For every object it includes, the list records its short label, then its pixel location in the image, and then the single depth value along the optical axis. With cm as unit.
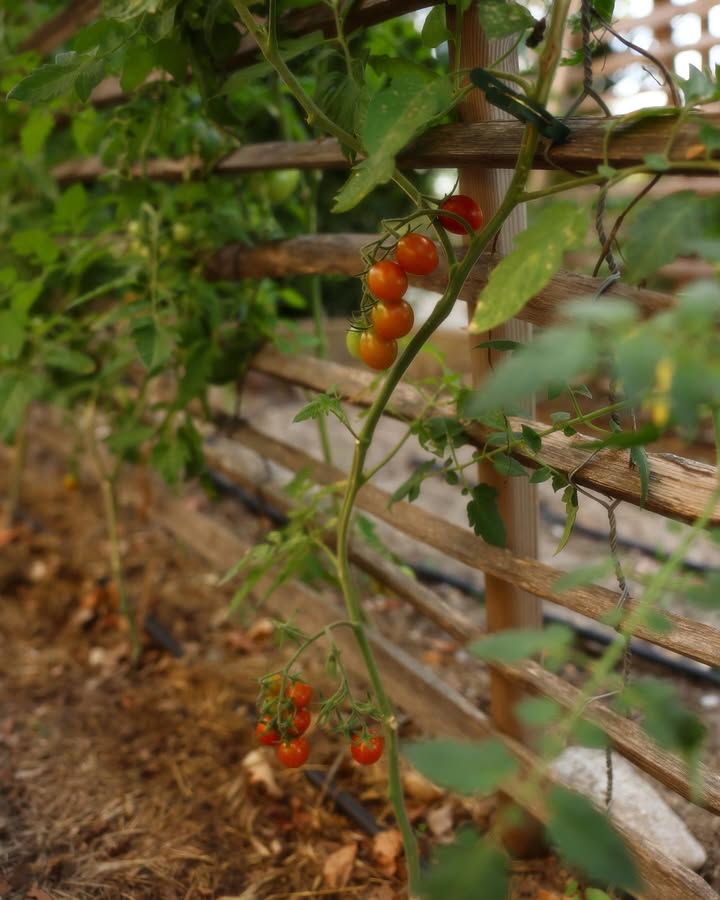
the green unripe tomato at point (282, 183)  151
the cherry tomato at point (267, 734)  95
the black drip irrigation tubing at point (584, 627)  174
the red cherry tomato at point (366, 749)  93
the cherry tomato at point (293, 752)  98
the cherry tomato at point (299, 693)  96
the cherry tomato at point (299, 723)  96
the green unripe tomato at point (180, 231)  151
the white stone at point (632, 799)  116
